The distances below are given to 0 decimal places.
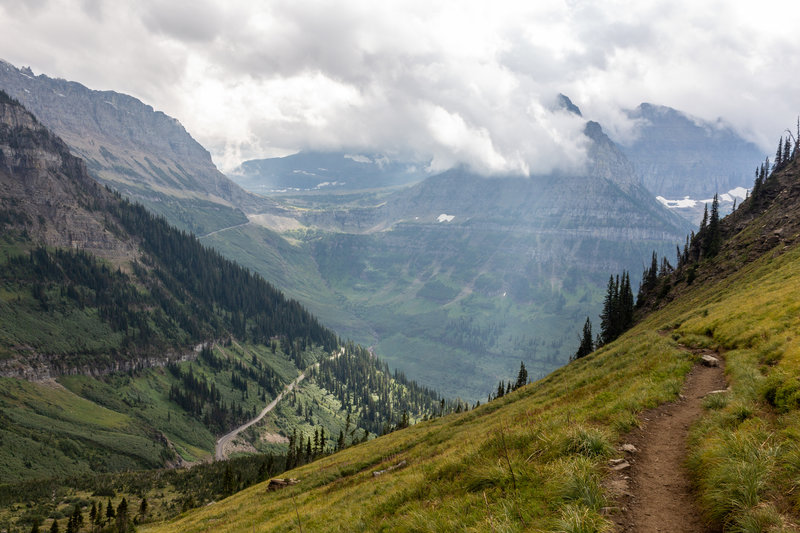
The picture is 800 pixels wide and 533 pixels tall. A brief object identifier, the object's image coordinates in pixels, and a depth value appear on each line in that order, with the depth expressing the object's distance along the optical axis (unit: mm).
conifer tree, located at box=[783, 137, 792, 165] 136750
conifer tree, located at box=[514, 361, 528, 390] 126312
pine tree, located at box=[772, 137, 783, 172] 135038
